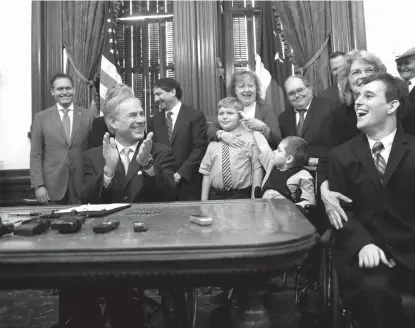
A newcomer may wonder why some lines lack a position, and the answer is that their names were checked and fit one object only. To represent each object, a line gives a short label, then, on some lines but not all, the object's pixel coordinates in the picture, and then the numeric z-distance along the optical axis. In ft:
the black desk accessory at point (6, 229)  5.10
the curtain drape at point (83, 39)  18.29
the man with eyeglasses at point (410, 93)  9.33
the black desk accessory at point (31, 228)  4.99
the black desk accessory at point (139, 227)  4.98
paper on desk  6.73
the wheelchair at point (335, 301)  5.74
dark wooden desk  4.10
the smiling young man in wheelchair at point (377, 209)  5.89
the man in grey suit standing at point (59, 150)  14.30
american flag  18.11
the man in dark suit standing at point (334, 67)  13.78
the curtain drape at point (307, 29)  17.53
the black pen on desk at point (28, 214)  6.71
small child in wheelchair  10.96
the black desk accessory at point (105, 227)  4.94
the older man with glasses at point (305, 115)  12.41
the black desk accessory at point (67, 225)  5.08
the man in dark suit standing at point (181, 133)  13.55
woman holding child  13.52
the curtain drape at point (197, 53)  17.89
